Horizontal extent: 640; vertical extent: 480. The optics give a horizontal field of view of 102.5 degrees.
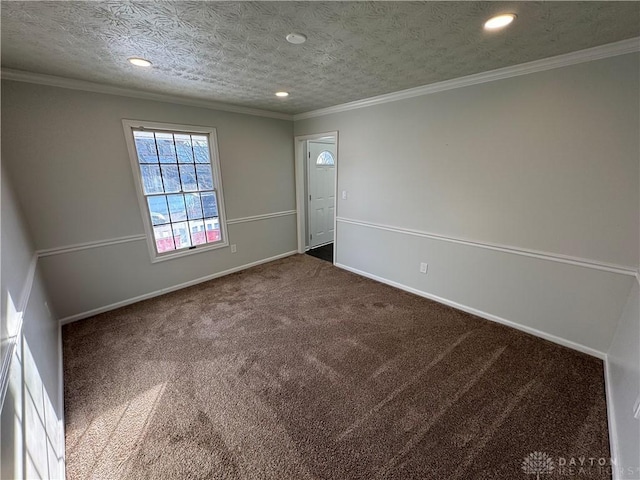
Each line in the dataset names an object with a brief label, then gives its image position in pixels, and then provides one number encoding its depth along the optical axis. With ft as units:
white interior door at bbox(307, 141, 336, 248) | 15.26
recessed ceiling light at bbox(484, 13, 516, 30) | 4.62
